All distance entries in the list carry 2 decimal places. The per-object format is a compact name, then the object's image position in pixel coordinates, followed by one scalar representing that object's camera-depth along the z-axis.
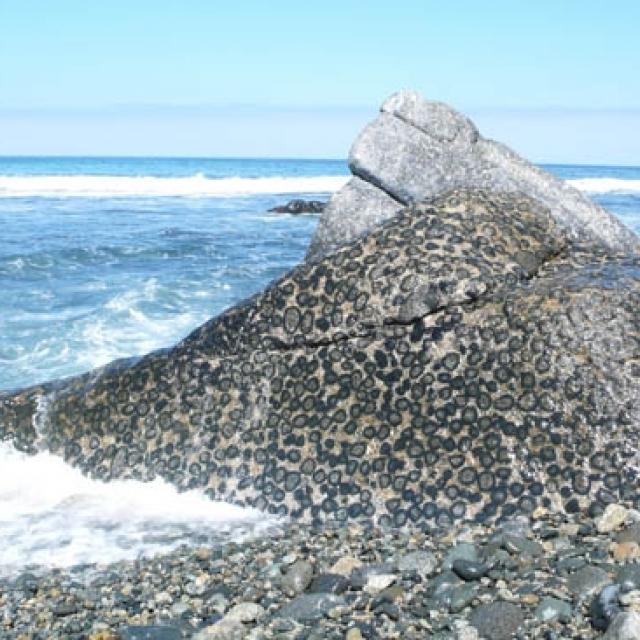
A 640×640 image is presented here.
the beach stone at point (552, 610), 3.92
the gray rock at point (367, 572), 4.54
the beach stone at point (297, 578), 4.63
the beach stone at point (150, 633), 4.16
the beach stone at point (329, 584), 4.54
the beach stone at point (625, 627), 3.55
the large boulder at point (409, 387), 5.53
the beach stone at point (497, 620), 3.87
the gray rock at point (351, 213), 10.71
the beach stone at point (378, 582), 4.48
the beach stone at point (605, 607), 3.77
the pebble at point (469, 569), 4.44
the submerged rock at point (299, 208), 34.53
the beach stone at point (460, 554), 4.64
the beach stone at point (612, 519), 4.89
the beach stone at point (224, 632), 4.12
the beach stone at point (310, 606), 4.27
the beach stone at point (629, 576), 4.01
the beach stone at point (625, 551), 4.44
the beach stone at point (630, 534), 4.61
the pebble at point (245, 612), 4.30
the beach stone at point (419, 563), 4.63
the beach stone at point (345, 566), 4.77
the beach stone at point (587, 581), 4.11
